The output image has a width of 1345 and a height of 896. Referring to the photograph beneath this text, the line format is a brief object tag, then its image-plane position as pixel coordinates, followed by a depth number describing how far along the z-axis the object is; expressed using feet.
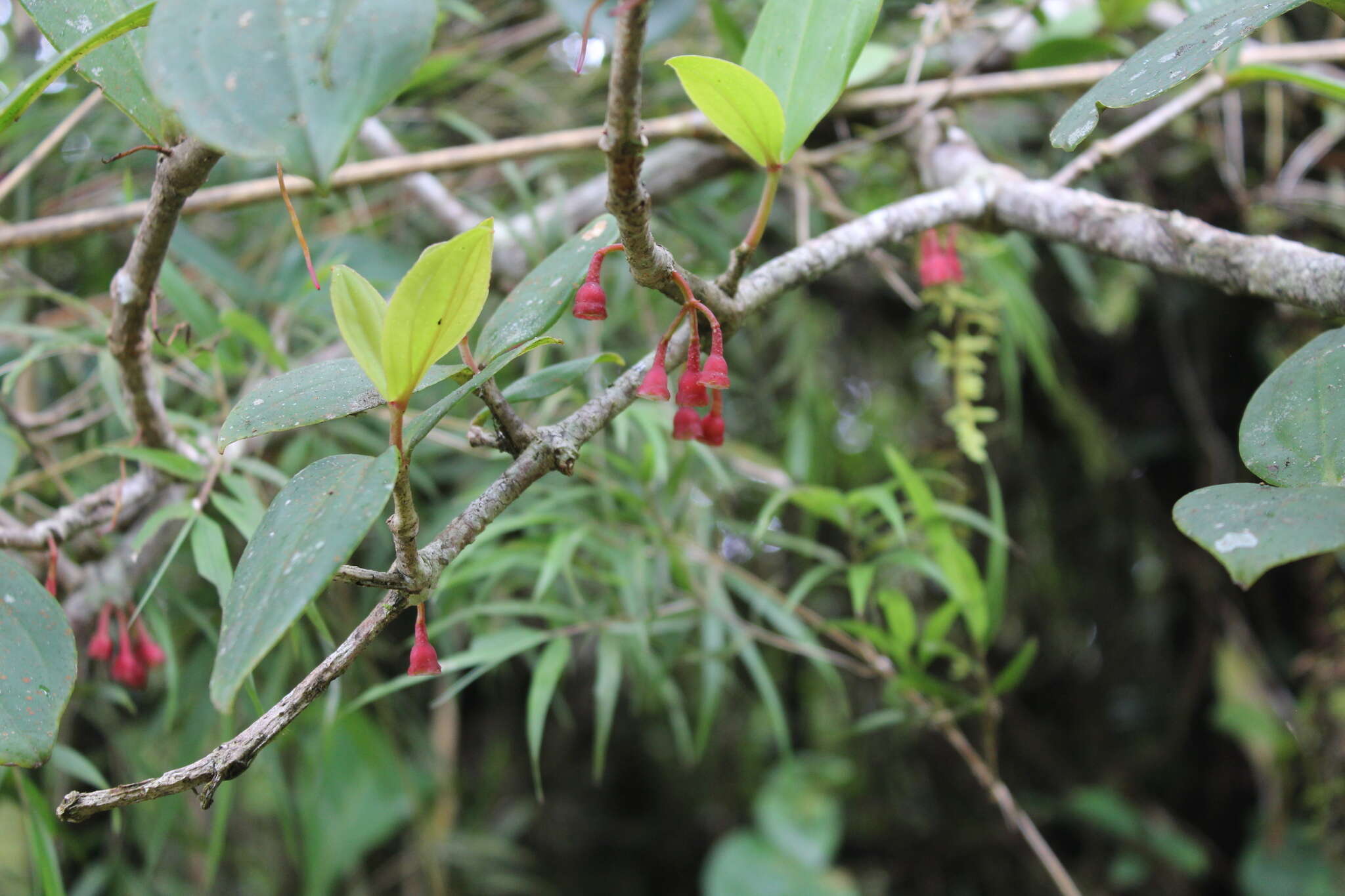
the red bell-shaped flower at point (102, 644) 2.60
